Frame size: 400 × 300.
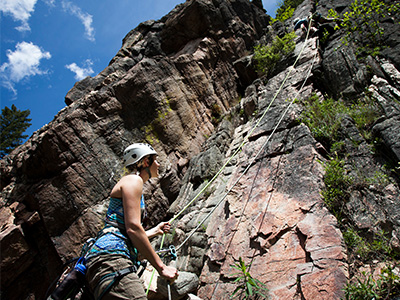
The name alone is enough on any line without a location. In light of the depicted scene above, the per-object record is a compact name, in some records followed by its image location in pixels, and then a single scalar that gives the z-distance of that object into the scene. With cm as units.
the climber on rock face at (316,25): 940
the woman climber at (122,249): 201
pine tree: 2470
